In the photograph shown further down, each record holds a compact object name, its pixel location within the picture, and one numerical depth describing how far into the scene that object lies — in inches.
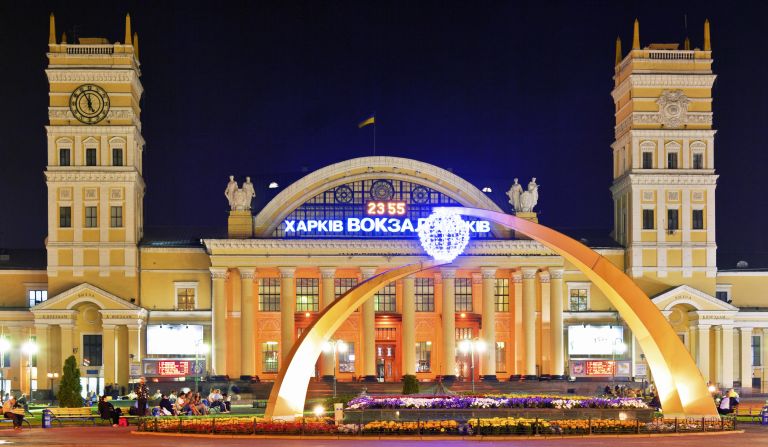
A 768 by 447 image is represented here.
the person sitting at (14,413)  2351.1
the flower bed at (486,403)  2385.6
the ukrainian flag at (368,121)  3777.1
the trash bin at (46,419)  2412.6
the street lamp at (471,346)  3781.3
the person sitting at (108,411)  2448.3
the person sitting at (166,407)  2598.4
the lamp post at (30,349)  3609.0
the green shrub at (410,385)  3137.3
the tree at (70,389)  2871.6
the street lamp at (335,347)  3753.9
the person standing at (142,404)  2549.2
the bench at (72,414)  2551.7
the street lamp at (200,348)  3791.8
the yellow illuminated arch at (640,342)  2103.8
